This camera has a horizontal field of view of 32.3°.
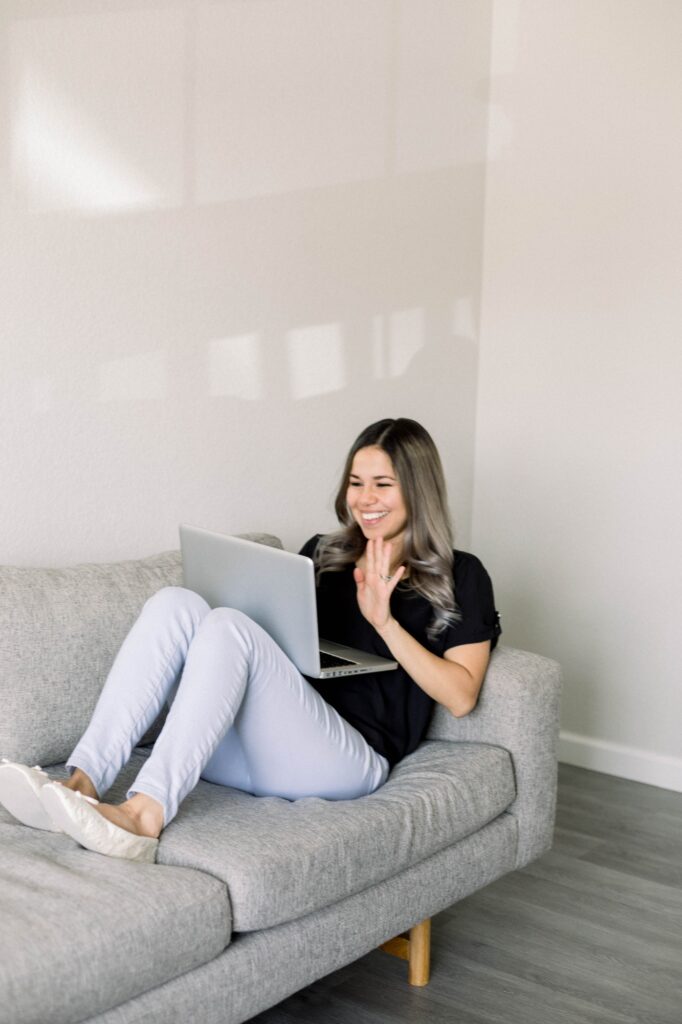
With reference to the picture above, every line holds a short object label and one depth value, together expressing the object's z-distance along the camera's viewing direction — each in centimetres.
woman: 204
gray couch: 169
